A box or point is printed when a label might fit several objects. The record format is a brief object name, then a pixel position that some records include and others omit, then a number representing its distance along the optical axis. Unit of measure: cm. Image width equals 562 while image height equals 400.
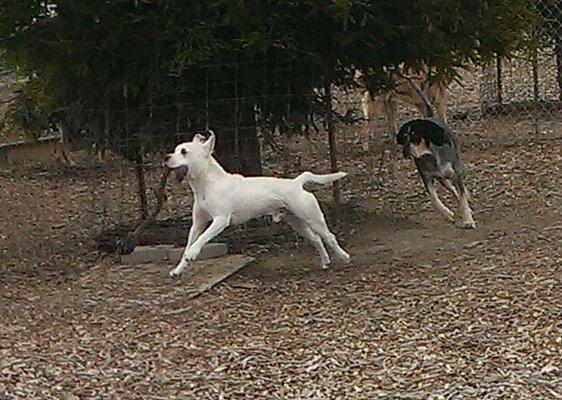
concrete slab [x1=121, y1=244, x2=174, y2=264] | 1536
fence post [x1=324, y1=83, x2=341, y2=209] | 1656
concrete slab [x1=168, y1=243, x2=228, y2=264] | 1507
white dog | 1403
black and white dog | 1648
